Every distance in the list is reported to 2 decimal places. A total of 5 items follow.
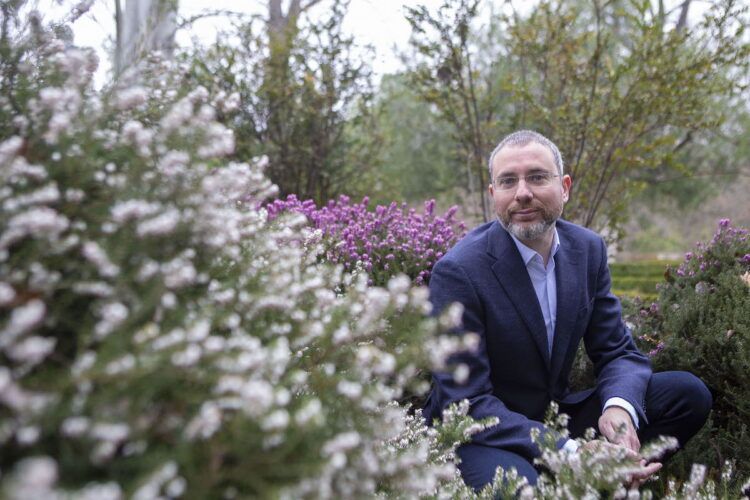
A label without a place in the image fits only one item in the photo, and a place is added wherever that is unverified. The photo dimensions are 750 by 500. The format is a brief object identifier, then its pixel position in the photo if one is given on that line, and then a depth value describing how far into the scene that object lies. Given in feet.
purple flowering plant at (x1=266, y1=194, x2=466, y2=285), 13.50
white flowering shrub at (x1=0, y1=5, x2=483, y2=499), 3.69
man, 9.61
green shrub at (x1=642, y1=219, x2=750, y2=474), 10.50
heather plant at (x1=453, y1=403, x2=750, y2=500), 6.69
